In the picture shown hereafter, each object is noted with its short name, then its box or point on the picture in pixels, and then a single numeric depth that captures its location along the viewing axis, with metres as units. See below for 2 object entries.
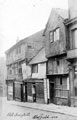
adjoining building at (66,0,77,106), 15.01
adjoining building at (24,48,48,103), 19.88
